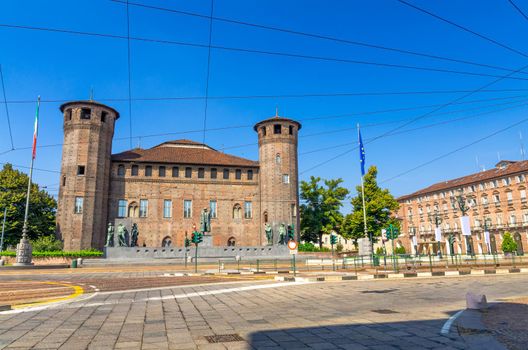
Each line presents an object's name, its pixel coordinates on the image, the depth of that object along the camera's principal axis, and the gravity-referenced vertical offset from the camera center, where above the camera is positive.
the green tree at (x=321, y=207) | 51.78 +5.00
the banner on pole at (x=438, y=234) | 31.99 +0.61
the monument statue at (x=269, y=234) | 46.38 +1.21
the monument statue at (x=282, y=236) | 46.55 +0.94
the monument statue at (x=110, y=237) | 39.34 +0.97
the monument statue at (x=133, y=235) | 40.62 +1.13
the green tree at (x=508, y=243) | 47.94 -0.38
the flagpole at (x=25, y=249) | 28.45 -0.10
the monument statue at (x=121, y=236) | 39.47 +1.06
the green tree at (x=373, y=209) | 46.25 +4.13
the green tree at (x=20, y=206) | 44.44 +5.03
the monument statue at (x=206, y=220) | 43.81 +2.93
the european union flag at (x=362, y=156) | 27.69 +6.37
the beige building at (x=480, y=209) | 53.00 +5.11
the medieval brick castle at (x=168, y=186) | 44.06 +7.66
